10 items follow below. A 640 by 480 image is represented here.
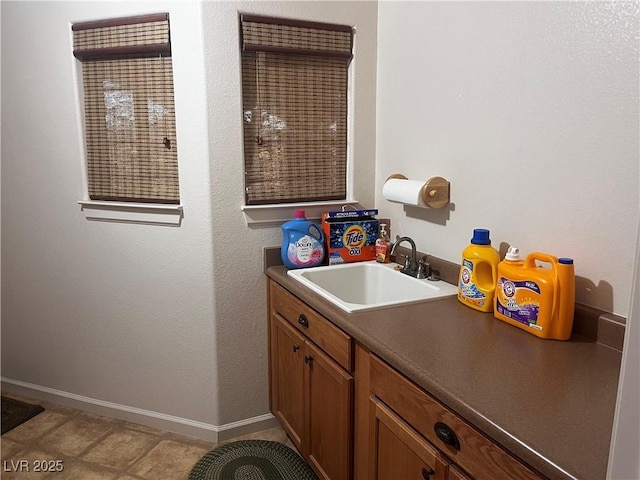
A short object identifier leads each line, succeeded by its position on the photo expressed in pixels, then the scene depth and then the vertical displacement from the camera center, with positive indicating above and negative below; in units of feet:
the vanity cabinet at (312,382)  5.20 -2.84
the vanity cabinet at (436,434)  3.11 -2.06
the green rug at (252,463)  6.66 -4.39
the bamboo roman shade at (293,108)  6.93 +0.67
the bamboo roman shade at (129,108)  6.88 +0.64
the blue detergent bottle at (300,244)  6.96 -1.32
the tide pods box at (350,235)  7.13 -1.21
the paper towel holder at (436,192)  6.02 -0.48
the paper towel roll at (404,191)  6.07 -0.50
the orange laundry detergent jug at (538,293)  4.25 -1.26
